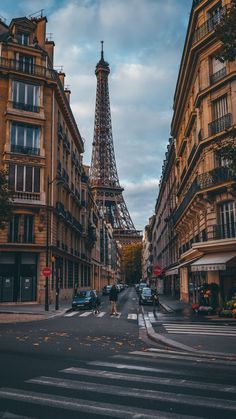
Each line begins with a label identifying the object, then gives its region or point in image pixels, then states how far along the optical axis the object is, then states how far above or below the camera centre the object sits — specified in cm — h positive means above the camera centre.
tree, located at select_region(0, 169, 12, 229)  2367 +468
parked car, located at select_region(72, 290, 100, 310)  2947 -134
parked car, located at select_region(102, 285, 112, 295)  6339 -129
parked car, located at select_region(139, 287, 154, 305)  3606 -141
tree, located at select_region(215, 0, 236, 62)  1227 +748
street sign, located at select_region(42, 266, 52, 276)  2694 +68
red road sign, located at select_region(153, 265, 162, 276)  2606 +63
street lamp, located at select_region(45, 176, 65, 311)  2691 +621
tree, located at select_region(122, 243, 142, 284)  15062 +792
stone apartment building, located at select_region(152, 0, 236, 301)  2369 +846
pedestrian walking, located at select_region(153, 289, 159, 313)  2716 -87
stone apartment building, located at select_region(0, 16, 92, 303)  3419 +1107
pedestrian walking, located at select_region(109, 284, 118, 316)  2428 -90
